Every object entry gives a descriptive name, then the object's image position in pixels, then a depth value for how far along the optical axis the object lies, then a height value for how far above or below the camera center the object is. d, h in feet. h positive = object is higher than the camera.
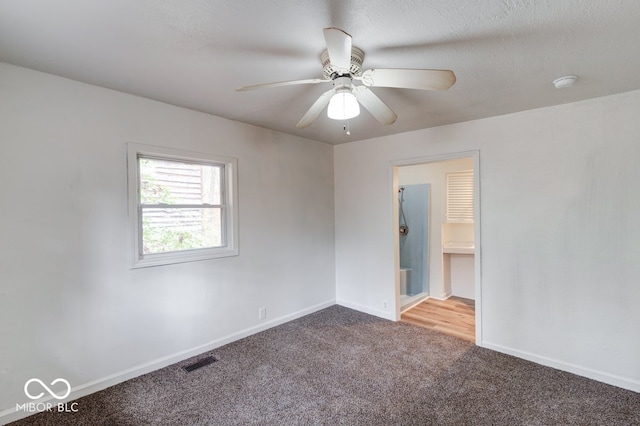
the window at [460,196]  15.61 +0.81
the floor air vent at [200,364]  8.87 -4.64
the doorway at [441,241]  15.66 -1.61
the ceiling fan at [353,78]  4.55 +2.42
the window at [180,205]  8.66 +0.29
